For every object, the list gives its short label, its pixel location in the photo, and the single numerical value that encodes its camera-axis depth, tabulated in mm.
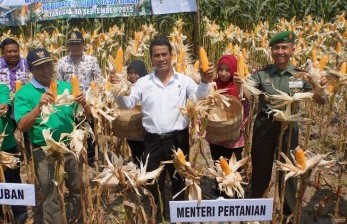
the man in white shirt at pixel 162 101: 3229
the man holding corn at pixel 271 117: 3246
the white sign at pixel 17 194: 2680
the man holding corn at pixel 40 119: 3061
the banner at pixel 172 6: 8922
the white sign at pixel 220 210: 2447
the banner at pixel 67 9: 10320
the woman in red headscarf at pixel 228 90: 3713
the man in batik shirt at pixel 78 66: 4699
